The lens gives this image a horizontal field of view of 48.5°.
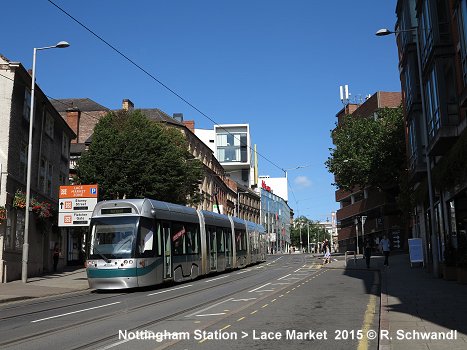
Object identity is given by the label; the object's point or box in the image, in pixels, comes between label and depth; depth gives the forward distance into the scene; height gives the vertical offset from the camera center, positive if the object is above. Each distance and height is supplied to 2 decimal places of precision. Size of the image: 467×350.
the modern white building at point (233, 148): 110.50 +20.78
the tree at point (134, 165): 33.78 +5.45
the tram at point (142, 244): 17.94 +0.15
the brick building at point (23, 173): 24.77 +4.23
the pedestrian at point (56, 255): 32.31 -0.30
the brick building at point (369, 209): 57.81 +4.14
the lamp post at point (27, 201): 22.94 +2.21
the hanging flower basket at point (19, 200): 24.97 +2.42
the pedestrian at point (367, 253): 29.00 -0.57
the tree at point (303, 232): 143.25 +3.47
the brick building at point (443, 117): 18.08 +4.97
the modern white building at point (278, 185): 149.16 +17.15
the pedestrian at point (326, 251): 37.97 -0.53
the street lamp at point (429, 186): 21.22 +2.31
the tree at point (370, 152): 45.53 +8.23
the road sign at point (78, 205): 25.50 +2.18
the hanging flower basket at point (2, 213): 23.42 +1.72
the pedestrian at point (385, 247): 28.90 -0.26
